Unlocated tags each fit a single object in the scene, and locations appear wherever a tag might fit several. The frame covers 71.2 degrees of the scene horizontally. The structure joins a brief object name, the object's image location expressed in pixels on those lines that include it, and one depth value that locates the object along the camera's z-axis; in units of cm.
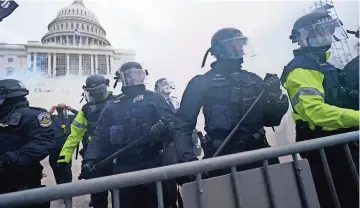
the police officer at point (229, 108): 190
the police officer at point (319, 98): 153
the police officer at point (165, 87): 445
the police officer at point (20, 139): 183
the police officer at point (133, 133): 192
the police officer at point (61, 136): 315
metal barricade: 83
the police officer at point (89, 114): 268
